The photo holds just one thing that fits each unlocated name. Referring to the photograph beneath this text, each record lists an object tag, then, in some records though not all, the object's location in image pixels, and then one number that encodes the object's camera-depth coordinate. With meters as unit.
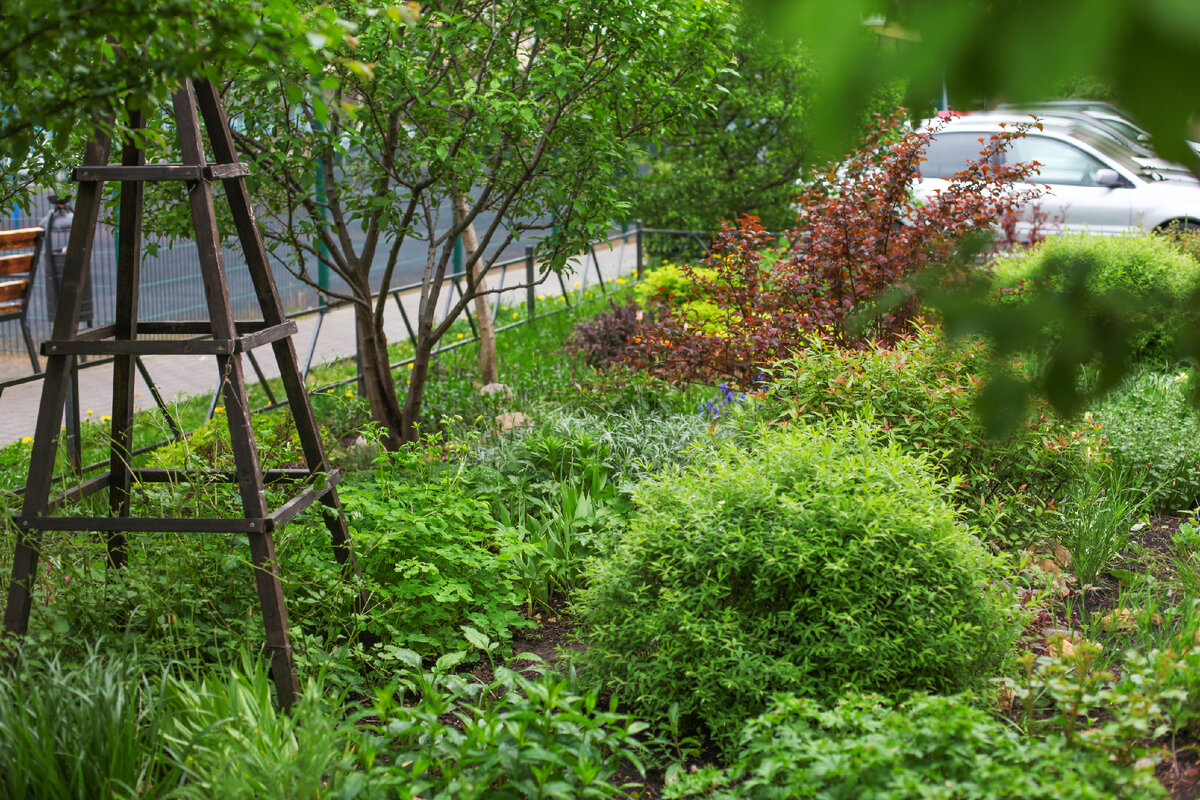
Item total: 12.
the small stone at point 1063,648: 3.13
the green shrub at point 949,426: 4.30
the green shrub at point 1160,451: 5.22
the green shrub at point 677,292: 6.78
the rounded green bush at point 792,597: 2.92
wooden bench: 6.92
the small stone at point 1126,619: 3.48
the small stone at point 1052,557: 4.33
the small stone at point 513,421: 6.15
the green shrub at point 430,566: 3.61
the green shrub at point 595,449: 5.08
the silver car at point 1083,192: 11.38
